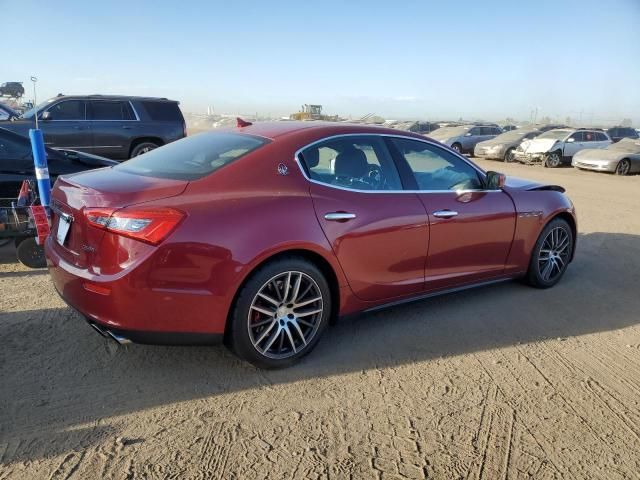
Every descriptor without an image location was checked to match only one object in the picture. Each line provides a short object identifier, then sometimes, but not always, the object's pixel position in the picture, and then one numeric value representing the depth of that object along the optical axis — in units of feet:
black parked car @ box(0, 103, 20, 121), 41.20
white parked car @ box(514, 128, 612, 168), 66.18
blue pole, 16.49
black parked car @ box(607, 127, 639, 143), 87.30
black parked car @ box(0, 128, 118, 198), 19.72
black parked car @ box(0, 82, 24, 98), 101.09
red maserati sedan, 9.37
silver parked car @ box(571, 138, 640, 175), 57.11
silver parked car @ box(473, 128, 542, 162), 71.85
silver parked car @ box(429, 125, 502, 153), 79.30
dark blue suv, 36.70
